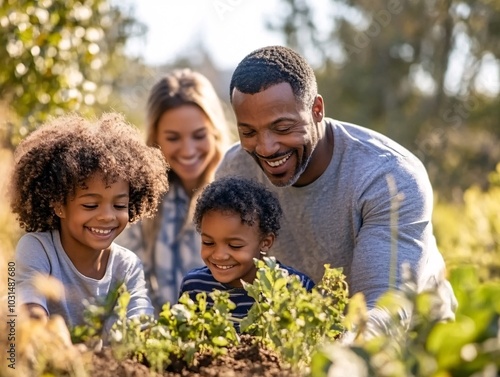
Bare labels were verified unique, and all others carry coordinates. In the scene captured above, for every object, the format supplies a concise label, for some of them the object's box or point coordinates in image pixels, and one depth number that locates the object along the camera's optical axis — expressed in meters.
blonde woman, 5.25
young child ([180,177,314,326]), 3.50
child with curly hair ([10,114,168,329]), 3.24
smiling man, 3.41
